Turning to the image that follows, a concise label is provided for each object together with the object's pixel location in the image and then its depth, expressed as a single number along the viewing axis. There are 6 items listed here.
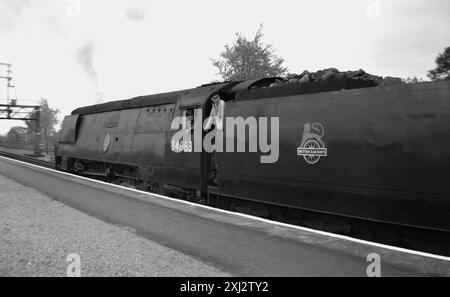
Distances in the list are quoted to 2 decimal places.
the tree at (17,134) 99.83
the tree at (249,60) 37.09
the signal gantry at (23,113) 47.53
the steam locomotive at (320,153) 5.70
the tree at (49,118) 102.00
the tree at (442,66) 24.58
